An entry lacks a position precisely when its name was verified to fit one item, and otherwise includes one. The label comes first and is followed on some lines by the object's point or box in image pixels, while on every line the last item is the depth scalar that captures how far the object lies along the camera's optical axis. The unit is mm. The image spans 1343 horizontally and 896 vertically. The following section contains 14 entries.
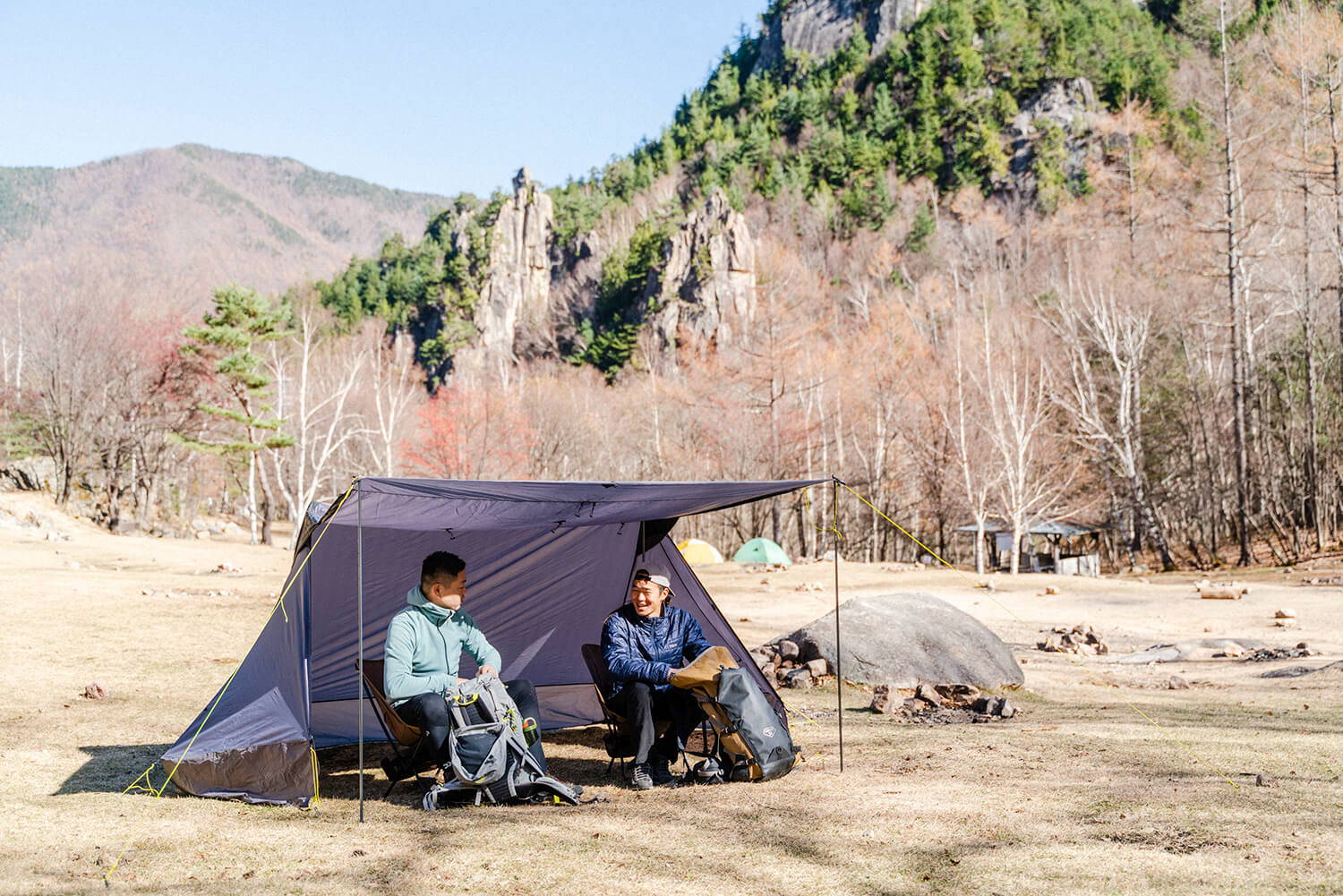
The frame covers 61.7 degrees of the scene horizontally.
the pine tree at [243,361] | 31859
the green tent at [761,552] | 27391
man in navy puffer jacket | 6055
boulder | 9125
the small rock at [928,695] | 8406
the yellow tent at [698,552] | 26377
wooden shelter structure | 27594
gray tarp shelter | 5691
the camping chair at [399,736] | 5711
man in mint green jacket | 5625
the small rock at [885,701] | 8219
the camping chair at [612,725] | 6215
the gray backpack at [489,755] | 5465
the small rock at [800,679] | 9203
